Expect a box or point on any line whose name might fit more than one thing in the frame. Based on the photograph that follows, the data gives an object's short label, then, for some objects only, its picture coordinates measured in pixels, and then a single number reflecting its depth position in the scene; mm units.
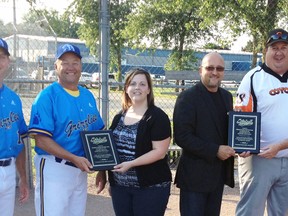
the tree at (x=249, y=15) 9449
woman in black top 3721
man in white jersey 3922
